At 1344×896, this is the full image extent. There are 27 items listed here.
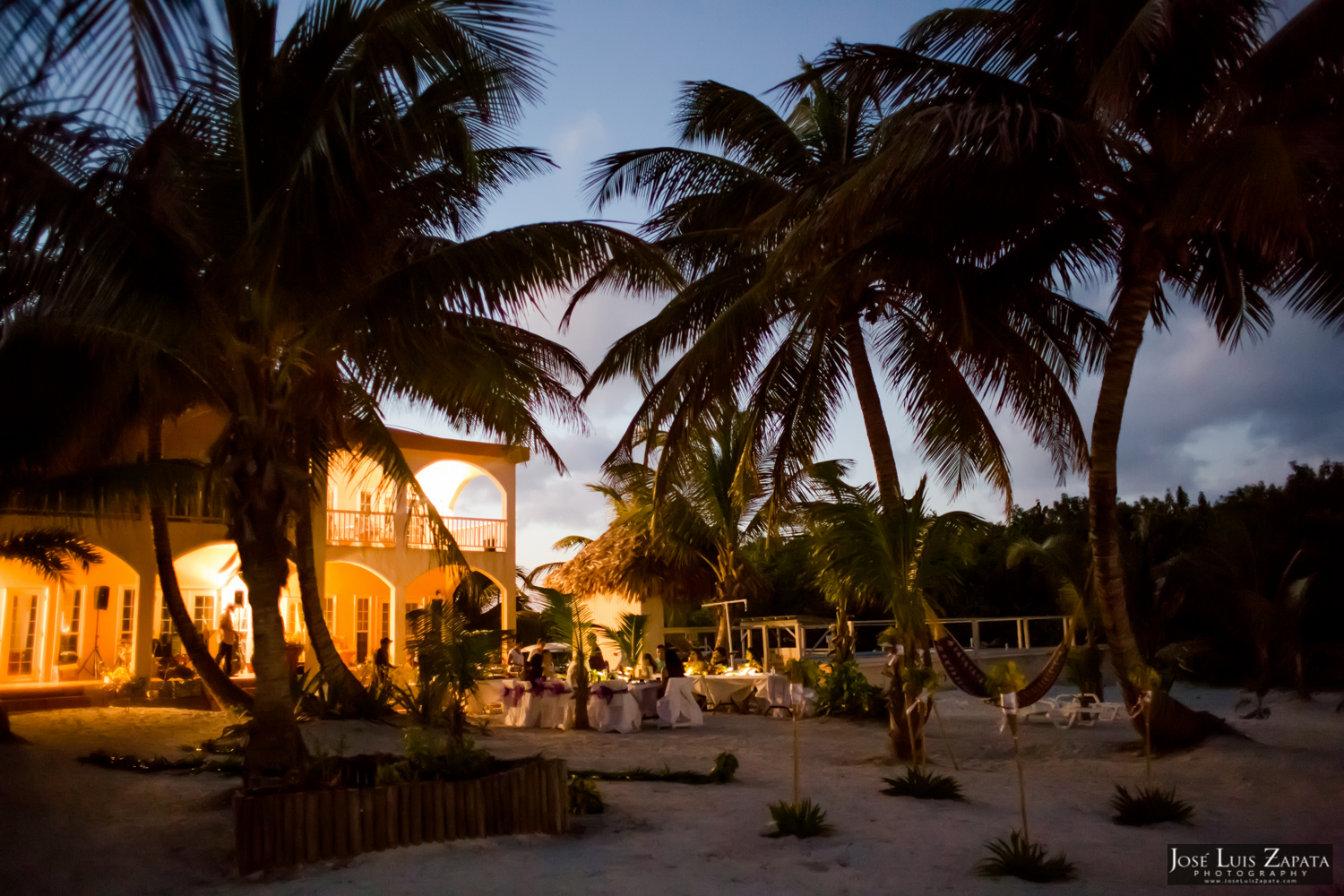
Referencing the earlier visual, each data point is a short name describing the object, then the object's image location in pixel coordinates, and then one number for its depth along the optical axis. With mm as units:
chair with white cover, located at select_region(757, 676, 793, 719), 14664
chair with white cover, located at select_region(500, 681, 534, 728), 13406
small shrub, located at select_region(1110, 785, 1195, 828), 6512
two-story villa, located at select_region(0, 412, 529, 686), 15445
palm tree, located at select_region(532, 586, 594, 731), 12953
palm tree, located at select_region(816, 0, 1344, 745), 6914
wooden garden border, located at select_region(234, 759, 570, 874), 5469
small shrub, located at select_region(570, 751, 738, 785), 8328
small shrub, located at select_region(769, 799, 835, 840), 6180
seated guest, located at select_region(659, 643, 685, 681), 13630
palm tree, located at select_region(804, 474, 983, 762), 9023
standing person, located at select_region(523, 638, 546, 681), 13672
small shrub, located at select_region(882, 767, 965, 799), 7391
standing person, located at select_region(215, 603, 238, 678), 15727
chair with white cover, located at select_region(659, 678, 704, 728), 13289
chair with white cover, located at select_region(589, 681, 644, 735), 12812
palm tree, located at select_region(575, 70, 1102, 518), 9266
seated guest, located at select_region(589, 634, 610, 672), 16031
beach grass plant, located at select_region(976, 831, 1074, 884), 5223
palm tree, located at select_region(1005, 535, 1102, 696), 13406
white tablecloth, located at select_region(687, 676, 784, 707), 15294
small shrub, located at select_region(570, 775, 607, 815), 6879
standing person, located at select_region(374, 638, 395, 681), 12305
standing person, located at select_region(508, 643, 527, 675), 17100
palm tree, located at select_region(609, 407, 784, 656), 16547
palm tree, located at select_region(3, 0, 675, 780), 5859
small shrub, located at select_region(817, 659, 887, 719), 13734
